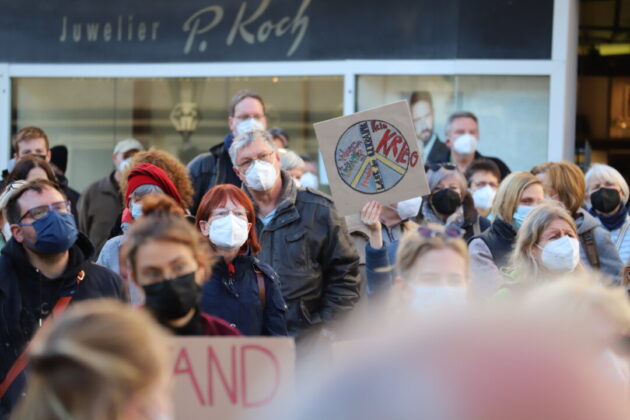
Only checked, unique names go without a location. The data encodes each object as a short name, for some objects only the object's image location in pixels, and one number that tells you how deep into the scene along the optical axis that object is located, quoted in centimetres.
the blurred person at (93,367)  324
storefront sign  1666
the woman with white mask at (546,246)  844
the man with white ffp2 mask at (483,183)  1217
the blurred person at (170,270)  570
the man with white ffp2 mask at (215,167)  1118
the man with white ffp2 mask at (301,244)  936
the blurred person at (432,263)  576
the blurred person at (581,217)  1026
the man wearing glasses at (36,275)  687
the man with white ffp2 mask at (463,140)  1341
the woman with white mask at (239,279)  761
